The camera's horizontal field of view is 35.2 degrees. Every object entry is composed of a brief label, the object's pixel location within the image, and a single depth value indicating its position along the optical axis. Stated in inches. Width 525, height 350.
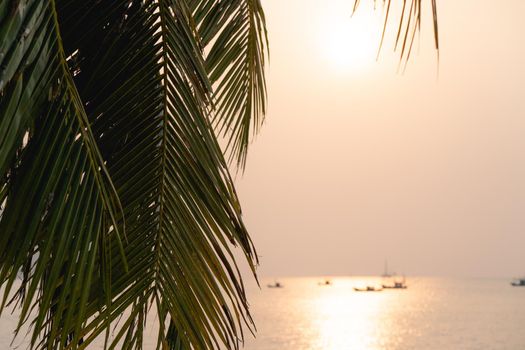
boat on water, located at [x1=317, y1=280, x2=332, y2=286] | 6149.1
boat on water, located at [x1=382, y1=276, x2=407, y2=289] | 5230.8
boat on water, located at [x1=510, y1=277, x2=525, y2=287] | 5604.8
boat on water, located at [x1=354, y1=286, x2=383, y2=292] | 5118.1
